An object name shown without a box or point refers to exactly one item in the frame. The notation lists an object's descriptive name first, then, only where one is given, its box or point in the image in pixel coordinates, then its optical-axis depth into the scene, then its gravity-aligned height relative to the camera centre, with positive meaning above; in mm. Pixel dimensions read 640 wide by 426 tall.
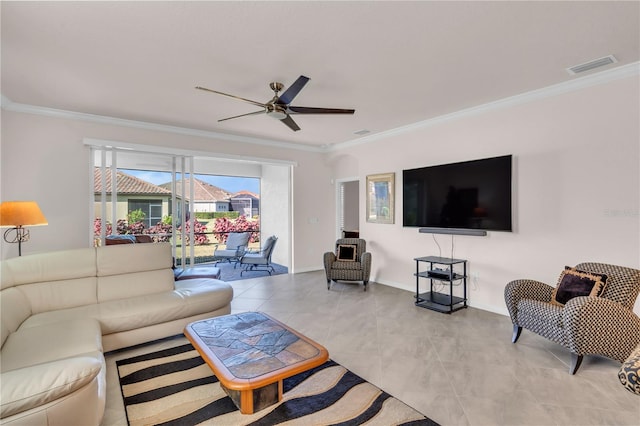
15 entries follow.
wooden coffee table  1882 -964
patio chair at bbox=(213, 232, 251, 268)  7281 -794
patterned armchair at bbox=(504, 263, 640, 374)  2455 -890
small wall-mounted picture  5492 +297
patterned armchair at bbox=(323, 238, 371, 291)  5254 -846
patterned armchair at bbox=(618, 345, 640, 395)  1006 -541
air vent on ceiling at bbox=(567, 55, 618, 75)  2850 +1421
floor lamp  2986 +3
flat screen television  3818 +250
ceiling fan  2917 +1051
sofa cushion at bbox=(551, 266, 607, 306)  2750 -664
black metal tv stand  4133 -1030
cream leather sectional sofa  1437 -856
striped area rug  2020 -1337
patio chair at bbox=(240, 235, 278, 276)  6758 -969
